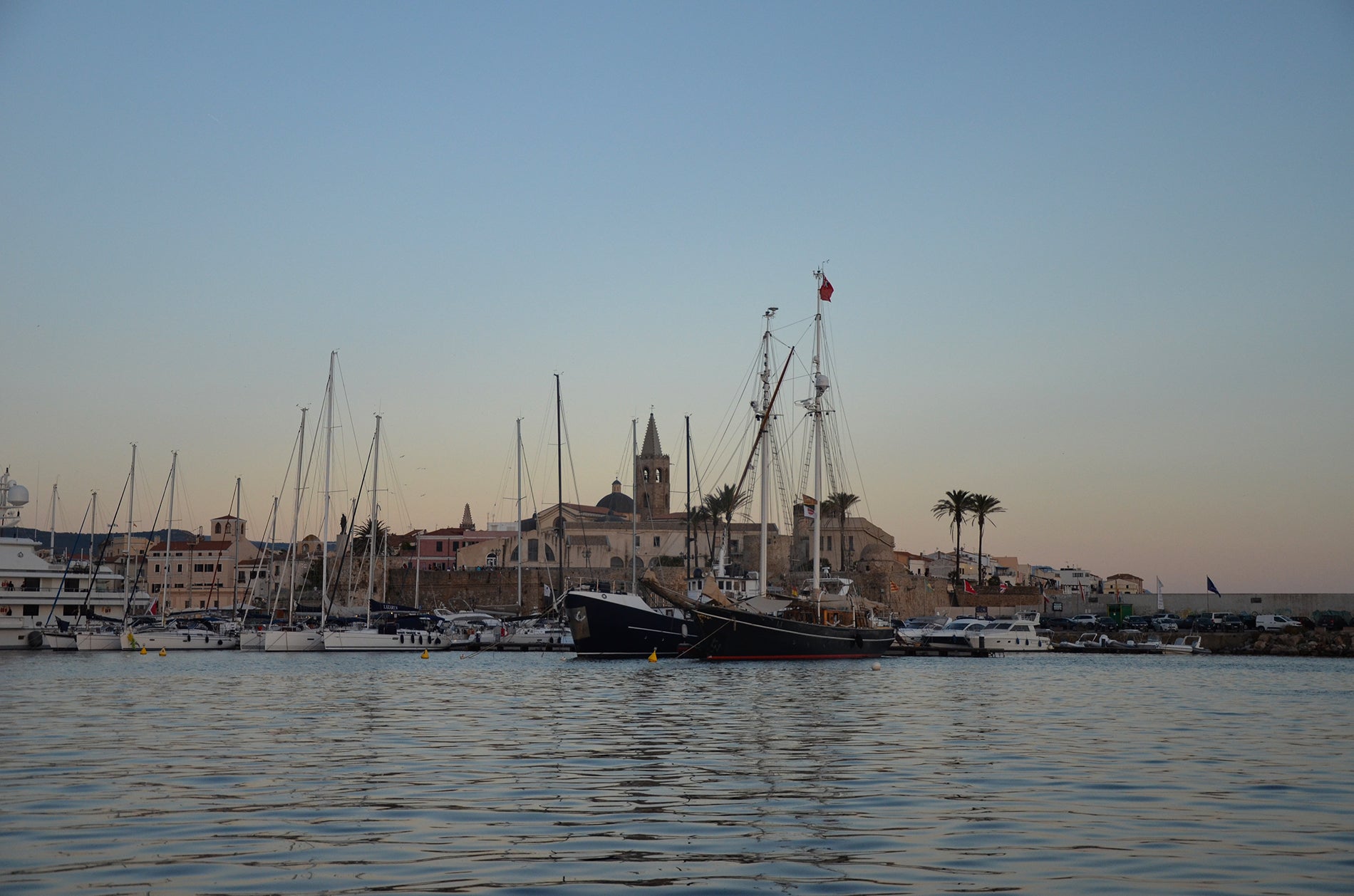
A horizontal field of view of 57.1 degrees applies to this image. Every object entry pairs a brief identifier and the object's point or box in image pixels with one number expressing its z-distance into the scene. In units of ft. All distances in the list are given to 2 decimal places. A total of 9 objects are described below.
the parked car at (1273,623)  305.12
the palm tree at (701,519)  370.02
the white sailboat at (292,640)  236.43
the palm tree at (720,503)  412.36
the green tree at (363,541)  424.87
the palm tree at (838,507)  408.46
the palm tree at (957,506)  405.80
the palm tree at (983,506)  403.13
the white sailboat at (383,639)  239.30
